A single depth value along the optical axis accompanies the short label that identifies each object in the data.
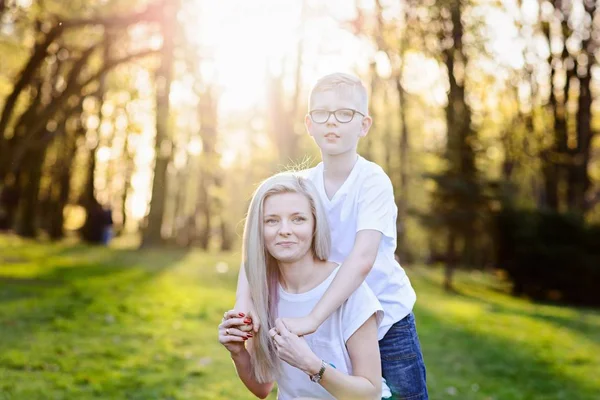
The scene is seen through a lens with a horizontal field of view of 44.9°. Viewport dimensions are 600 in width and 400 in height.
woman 2.98
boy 3.15
